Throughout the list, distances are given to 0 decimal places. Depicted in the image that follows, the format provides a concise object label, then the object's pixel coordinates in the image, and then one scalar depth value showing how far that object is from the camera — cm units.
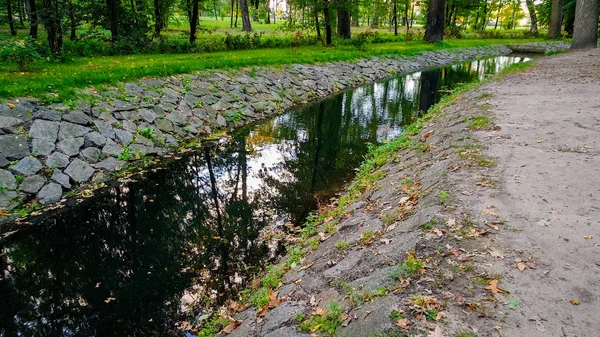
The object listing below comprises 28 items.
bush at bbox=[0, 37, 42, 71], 1168
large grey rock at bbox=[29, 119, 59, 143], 825
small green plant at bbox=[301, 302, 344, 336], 344
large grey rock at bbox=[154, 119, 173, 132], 1074
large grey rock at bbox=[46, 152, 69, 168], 794
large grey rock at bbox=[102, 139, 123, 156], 904
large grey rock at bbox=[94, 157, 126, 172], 865
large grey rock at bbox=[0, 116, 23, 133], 790
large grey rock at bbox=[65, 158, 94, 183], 805
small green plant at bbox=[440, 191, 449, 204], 482
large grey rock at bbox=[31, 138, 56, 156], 798
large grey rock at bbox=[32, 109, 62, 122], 861
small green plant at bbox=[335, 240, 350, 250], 489
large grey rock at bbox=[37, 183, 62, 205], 730
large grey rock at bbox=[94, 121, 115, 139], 936
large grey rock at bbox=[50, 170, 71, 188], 777
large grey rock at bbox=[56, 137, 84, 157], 838
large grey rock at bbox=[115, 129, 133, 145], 957
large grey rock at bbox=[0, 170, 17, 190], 706
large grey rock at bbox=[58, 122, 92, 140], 865
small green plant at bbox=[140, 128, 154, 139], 1016
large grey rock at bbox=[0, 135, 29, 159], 756
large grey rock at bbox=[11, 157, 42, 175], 745
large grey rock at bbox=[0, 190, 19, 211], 680
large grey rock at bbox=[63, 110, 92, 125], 905
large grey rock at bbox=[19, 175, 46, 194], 727
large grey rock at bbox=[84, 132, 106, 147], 891
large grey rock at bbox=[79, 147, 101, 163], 857
